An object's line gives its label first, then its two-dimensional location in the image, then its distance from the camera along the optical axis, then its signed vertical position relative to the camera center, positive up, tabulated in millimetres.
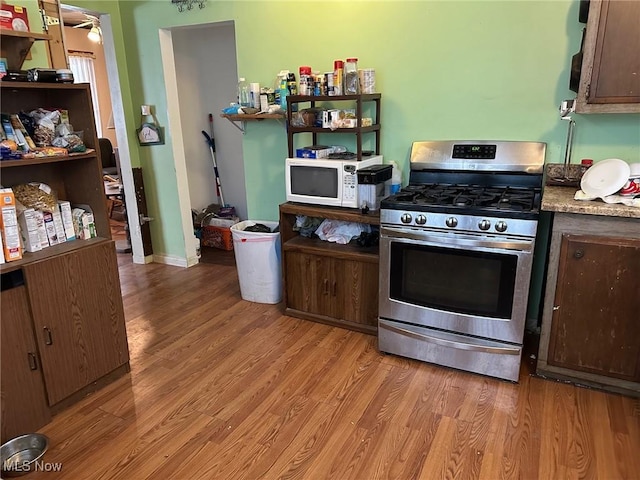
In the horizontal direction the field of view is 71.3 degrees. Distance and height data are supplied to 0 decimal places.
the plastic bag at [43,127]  2088 -14
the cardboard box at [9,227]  1865 -421
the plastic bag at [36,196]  2072 -327
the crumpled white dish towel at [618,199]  2004 -395
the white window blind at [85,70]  6094 +718
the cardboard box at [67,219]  2199 -458
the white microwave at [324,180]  2705 -380
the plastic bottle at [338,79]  2797 +232
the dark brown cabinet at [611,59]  2027 +234
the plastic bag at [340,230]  2961 -735
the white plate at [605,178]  2096 -313
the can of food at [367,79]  2820 +228
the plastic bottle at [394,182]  2884 -420
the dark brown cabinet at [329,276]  2768 -994
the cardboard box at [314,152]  2902 -217
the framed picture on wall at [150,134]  3910 -107
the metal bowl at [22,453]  1791 -1317
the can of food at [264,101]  3209 +123
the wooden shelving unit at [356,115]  2699 +9
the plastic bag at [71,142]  2127 -89
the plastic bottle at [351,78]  2779 +234
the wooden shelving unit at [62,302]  1925 -805
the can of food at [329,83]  2826 +213
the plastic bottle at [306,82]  2915 +227
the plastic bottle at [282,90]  3094 +191
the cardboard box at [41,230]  2078 -486
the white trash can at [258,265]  3193 -1030
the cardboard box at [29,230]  2025 -467
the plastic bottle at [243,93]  3344 +193
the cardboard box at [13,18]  1997 +473
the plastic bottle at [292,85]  3076 +221
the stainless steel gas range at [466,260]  2186 -733
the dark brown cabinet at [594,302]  2037 -880
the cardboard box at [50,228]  2125 -485
